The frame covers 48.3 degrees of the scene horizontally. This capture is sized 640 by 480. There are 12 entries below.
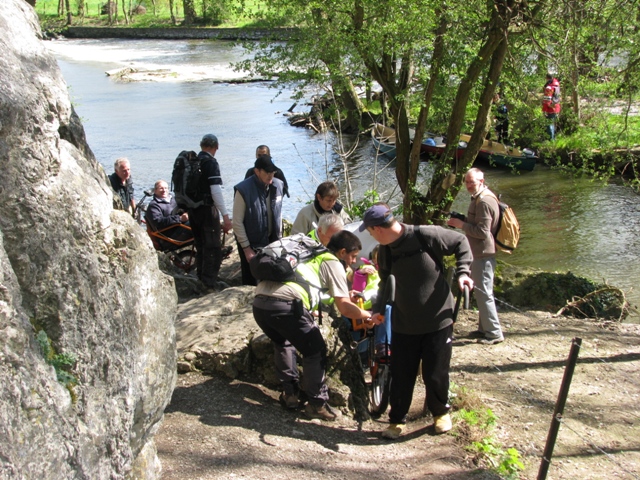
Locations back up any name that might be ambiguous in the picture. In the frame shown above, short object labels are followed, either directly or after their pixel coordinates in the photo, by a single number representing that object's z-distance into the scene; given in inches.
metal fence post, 171.0
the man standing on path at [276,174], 318.4
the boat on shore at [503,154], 770.9
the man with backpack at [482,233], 272.1
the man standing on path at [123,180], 382.6
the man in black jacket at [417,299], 190.9
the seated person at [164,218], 374.0
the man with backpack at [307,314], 193.8
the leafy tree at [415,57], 368.2
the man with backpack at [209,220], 314.2
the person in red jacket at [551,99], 494.2
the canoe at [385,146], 828.7
